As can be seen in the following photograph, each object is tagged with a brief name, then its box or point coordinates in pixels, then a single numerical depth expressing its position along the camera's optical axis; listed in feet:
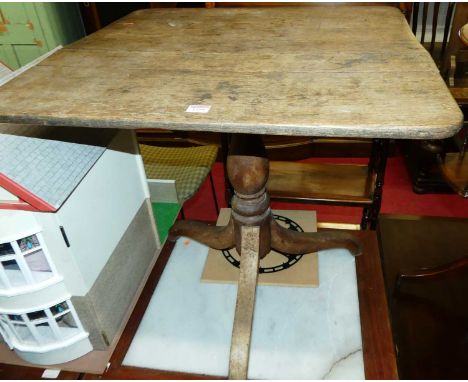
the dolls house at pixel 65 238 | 2.77
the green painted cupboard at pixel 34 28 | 10.48
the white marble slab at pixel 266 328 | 3.38
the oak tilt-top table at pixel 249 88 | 2.31
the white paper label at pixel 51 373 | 3.51
